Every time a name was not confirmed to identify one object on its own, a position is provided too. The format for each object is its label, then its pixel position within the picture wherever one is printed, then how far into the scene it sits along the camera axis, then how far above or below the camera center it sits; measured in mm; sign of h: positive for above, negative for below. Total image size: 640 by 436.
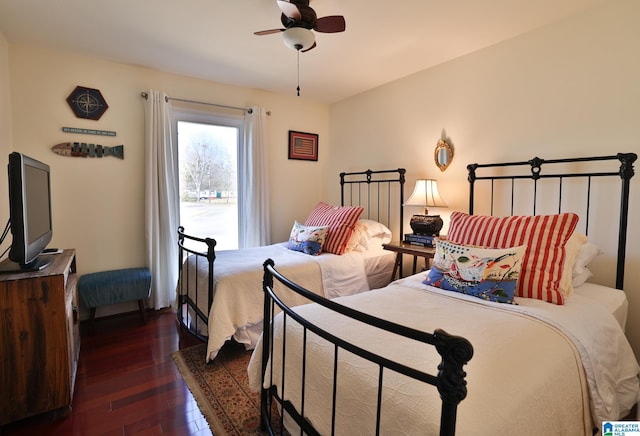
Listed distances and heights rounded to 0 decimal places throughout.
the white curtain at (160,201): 3051 -39
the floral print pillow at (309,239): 2884 -391
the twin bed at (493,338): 893 -535
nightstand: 2531 -441
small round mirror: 2889 +406
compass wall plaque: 2791 +847
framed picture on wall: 4055 +687
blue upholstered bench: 2656 -787
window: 3430 +266
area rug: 1663 -1178
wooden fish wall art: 2758 +426
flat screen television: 1554 -90
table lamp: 2809 -45
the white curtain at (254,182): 3639 +184
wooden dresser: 1589 -777
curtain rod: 3055 +1011
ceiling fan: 1888 +1078
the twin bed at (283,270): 2203 -582
